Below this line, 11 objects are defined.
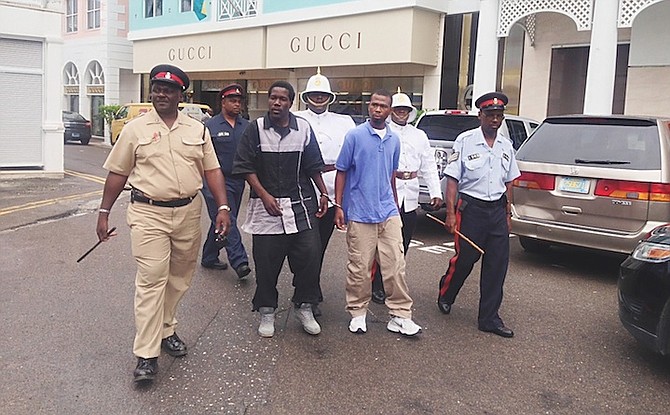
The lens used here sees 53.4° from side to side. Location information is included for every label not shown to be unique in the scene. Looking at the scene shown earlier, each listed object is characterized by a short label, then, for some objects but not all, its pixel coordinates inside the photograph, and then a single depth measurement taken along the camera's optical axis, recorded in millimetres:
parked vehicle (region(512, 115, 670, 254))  6180
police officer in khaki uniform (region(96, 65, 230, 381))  3955
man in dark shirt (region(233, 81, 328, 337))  4574
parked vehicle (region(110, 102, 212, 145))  18844
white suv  8875
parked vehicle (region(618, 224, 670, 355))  4109
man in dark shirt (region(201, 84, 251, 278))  6277
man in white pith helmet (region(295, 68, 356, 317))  5195
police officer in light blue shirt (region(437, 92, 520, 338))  5020
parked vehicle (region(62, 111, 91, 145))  25578
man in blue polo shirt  4836
